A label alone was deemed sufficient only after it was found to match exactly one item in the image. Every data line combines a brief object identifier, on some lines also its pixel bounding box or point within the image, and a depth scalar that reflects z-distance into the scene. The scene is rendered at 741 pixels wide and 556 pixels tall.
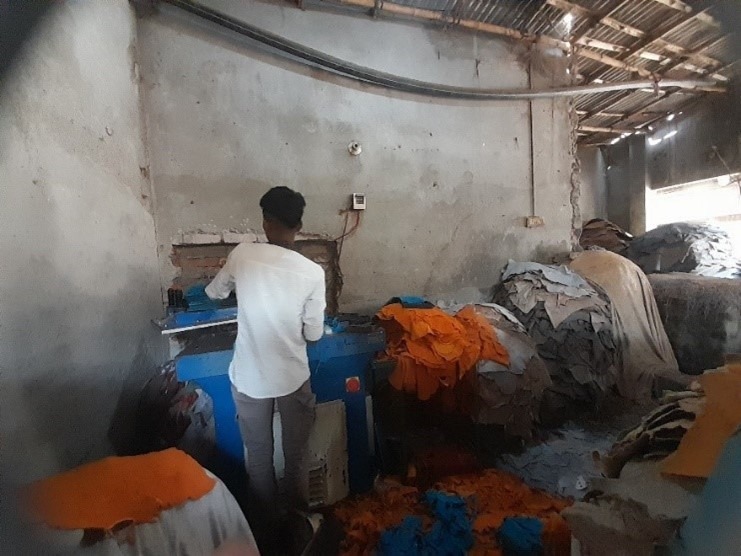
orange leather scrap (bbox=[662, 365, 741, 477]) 0.89
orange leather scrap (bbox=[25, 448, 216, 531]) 0.83
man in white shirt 1.57
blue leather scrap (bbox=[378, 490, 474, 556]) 1.65
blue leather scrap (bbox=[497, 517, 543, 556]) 1.60
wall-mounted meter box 3.00
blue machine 1.69
